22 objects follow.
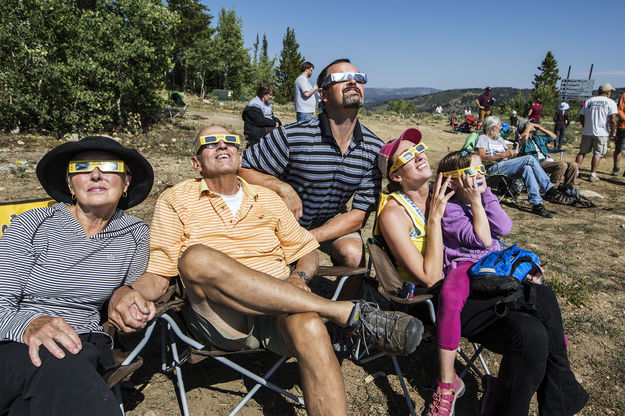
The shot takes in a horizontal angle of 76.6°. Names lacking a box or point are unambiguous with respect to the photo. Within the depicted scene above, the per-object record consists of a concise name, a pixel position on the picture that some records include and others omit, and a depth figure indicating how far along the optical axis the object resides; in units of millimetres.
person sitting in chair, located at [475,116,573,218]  6820
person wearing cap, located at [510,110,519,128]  12312
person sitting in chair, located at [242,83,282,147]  7047
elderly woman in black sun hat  1719
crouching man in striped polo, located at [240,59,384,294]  3221
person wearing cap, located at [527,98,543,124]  12289
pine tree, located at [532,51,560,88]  60188
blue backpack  2332
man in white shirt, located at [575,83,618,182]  8844
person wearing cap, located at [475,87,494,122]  17500
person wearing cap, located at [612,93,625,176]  9031
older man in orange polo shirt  1989
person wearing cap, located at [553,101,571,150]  12250
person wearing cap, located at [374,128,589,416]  2172
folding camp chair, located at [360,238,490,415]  2487
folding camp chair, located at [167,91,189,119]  13341
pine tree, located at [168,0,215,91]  34531
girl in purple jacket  2373
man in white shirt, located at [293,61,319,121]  9039
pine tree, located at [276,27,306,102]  57544
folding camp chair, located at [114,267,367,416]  2164
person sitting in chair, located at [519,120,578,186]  7539
